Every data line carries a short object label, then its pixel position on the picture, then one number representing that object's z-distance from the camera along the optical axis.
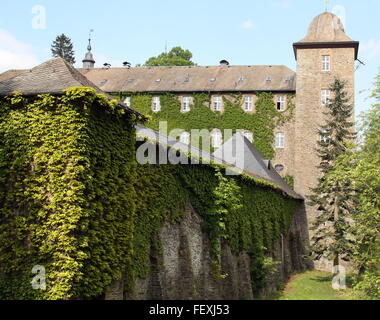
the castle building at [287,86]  42.62
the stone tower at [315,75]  42.53
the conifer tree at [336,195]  32.09
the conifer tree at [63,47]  77.81
